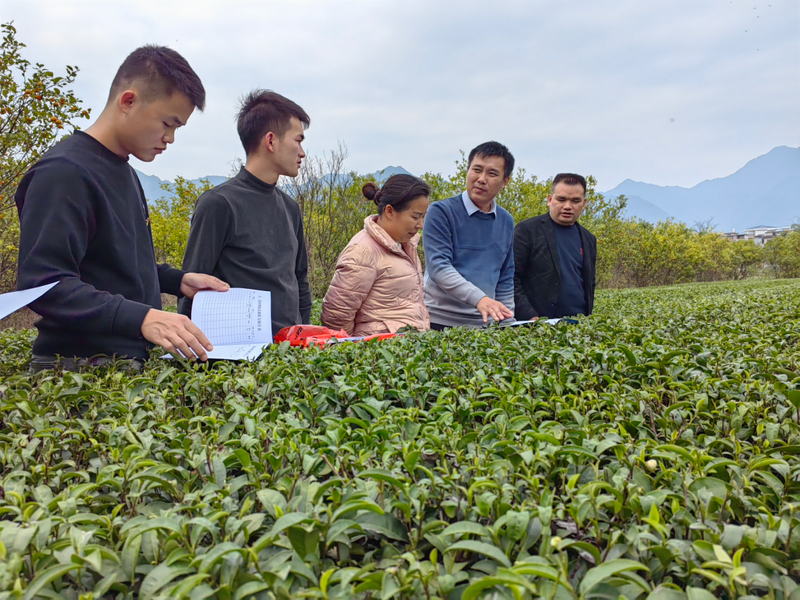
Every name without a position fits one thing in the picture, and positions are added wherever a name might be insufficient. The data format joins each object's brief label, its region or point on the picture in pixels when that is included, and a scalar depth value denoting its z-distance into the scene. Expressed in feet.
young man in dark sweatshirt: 5.17
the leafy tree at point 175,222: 36.04
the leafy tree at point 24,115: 18.15
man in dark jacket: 13.17
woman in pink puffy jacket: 9.87
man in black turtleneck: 8.25
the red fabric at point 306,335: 8.00
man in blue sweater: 11.63
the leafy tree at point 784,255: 114.21
